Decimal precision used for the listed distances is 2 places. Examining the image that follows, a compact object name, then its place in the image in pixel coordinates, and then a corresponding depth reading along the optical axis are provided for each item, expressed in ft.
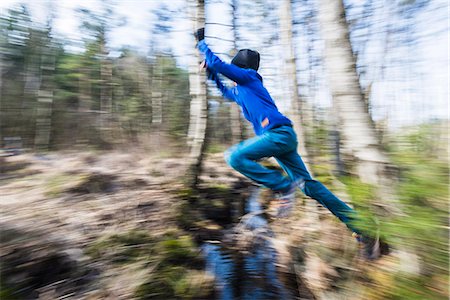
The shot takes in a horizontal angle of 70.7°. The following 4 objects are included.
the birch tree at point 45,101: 49.93
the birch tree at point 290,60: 17.93
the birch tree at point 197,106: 15.31
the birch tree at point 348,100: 7.23
